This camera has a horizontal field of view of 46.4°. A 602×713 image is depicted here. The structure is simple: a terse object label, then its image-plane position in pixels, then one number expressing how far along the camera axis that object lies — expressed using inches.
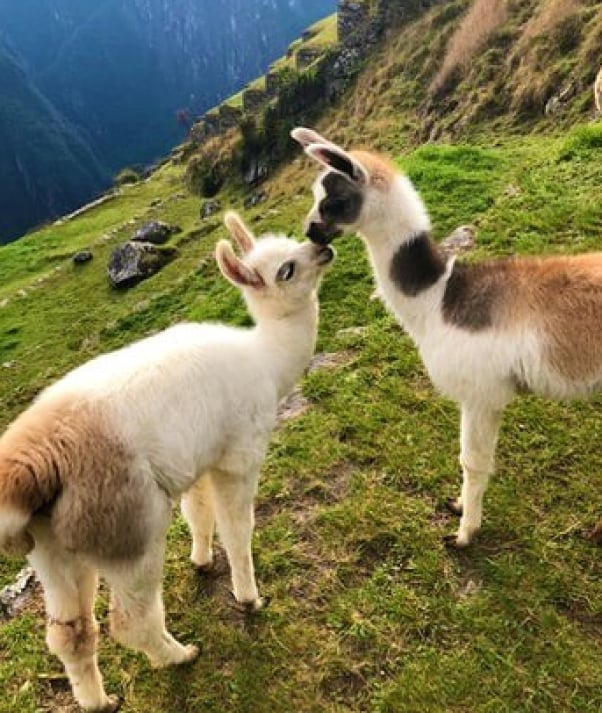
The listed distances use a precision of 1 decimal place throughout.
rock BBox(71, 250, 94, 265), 1052.4
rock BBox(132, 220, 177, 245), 1042.1
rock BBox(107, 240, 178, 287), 844.0
